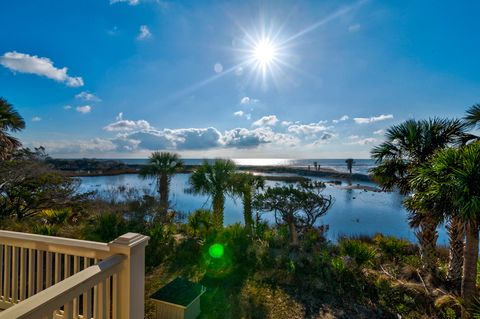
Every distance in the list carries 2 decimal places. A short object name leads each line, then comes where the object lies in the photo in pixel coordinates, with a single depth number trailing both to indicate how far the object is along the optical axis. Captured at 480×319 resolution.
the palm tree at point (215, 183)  8.73
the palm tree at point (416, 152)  5.75
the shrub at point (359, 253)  5.79
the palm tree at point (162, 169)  10.95
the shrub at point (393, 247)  7.37
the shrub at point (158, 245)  6.11
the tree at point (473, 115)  5.45
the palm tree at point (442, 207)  3.85
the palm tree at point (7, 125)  7.71
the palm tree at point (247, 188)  8.94
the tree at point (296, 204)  9.27
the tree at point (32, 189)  8.14
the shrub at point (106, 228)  6.76
